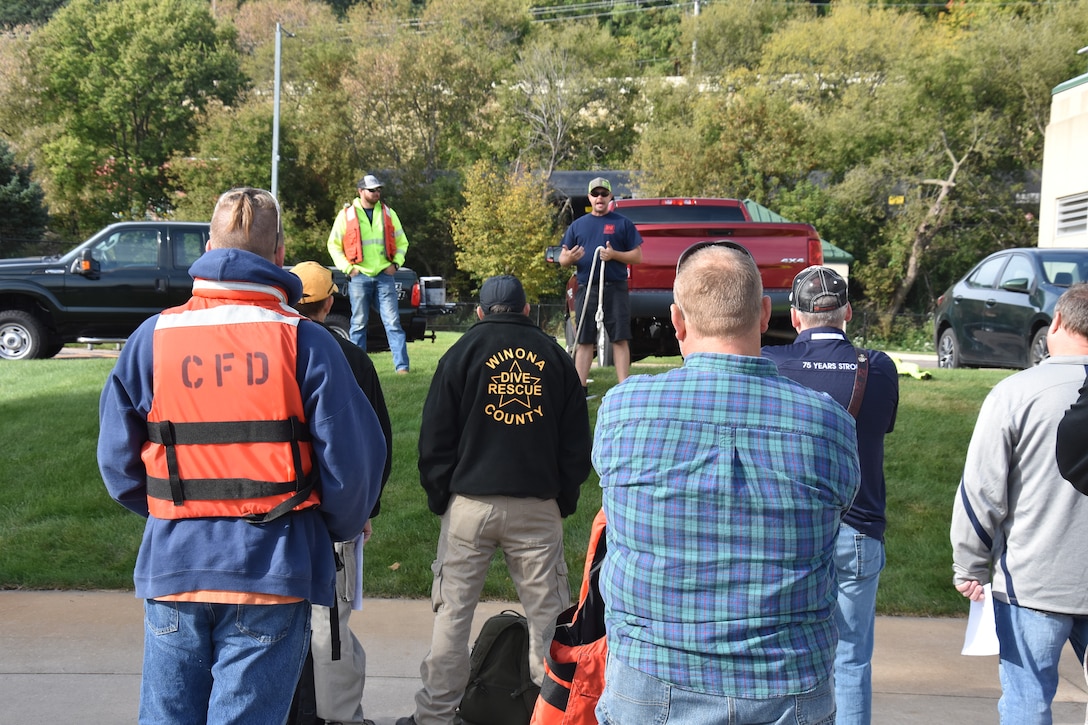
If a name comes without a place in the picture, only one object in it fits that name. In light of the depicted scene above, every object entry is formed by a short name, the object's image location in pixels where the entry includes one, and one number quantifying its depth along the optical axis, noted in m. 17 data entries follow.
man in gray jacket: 3.26
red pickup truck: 10.13
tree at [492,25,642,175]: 45.28
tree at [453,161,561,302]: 35.94
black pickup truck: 13.16
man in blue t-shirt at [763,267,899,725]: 3.71
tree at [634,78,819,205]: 35.94
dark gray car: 11.11
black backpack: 4.21
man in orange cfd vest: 2.67
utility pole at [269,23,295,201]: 31.84
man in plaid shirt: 2.18
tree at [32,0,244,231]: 41.59
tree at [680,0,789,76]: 58.25
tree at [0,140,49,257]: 31.30
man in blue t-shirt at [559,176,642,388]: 8.14
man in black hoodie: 4.20
